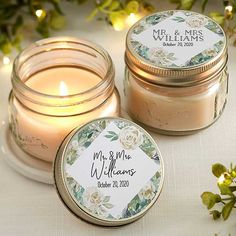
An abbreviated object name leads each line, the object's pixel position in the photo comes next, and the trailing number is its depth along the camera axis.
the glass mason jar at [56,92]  0.55
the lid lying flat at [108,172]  0.52
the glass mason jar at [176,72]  0.56
